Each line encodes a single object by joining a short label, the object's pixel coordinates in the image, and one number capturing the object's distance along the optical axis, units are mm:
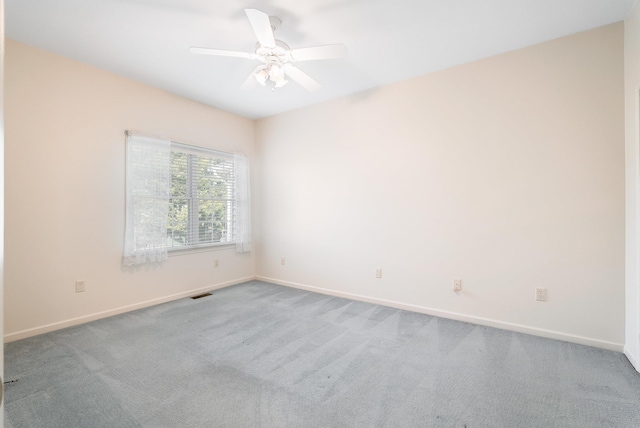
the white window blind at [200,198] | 3902
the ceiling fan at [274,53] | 2082
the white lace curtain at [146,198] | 3367
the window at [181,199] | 3422
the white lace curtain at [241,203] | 4645
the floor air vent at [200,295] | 3924
